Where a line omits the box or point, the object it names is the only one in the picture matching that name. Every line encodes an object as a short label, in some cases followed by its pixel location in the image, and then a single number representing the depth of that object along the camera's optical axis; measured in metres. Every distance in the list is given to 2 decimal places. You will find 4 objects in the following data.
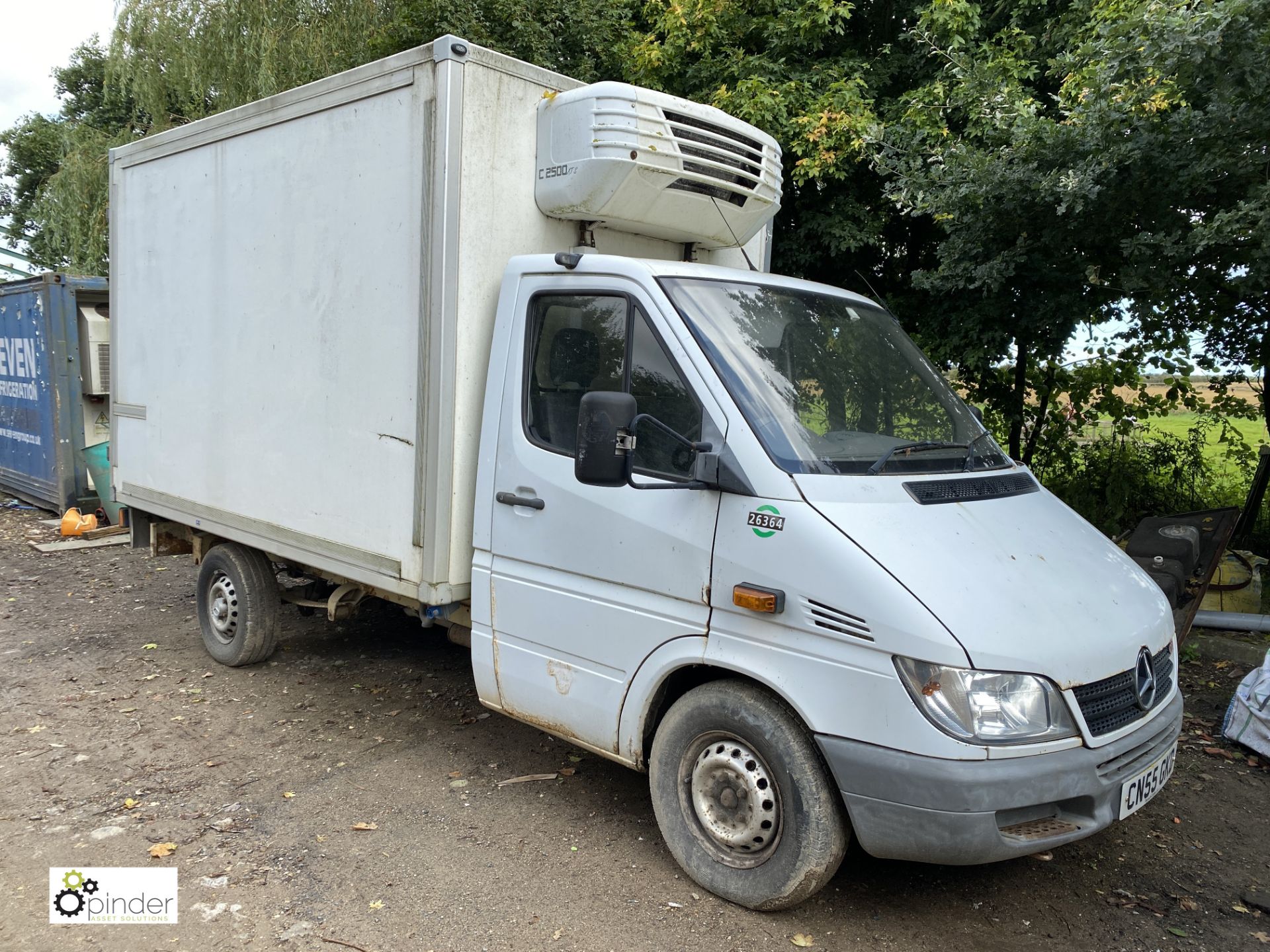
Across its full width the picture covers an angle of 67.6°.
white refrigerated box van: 3.02
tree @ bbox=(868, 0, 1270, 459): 5.07
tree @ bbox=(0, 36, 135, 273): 16.14
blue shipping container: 10.70
